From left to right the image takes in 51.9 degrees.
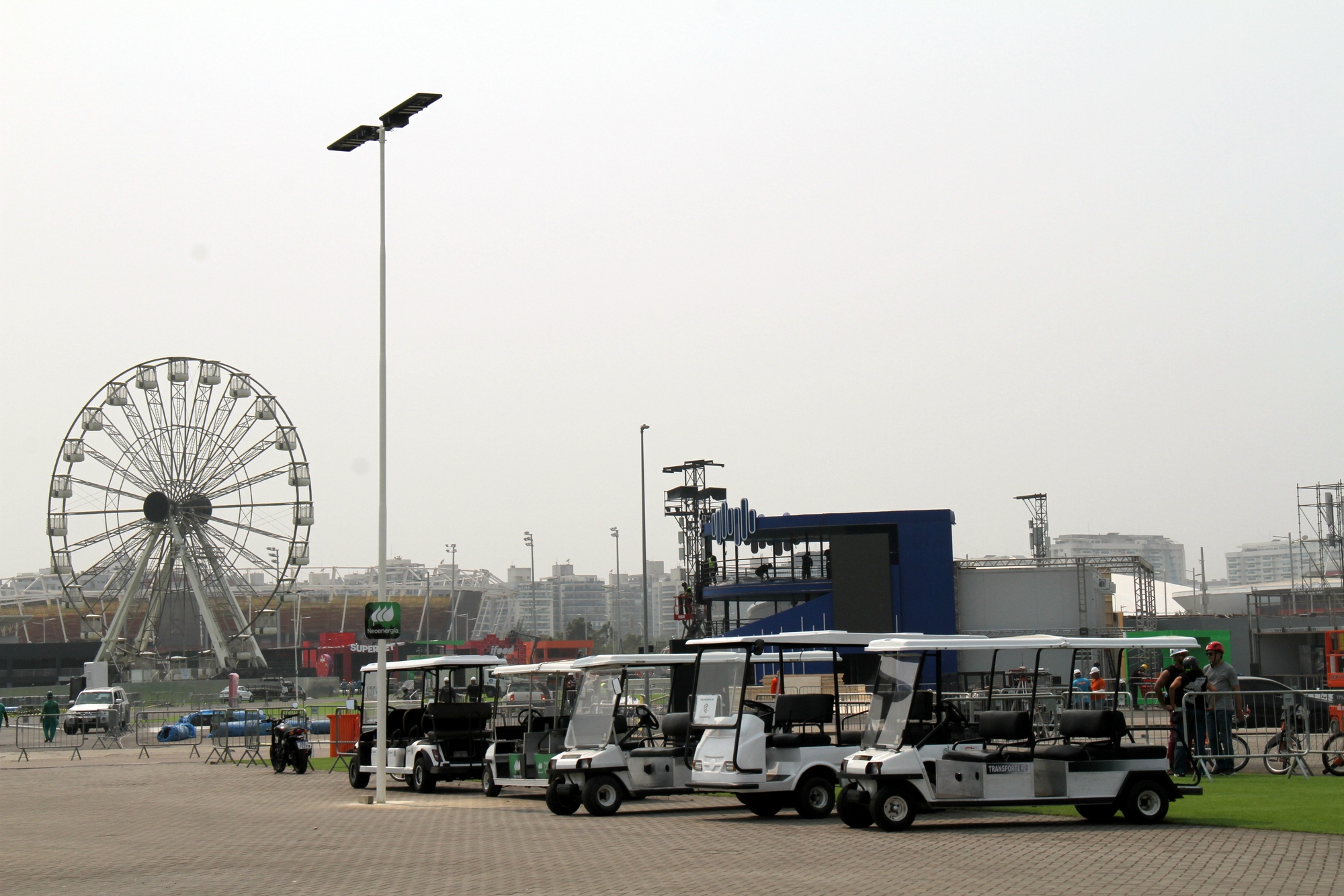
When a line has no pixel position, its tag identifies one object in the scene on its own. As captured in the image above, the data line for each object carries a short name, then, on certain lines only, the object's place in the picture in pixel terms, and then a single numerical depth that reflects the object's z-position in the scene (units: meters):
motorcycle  26.41
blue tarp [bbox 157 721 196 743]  41.72
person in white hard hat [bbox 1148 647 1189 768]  16.89
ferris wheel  61.47
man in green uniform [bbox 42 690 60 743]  40.72
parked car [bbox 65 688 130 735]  44.72
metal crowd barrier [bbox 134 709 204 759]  40.43
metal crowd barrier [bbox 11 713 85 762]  39.30
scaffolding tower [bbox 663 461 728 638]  57.78
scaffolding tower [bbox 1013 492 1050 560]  79.56
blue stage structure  48.84
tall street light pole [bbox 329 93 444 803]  19.42
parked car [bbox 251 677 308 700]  77.12
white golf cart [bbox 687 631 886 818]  15.30
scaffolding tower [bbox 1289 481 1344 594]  75.00
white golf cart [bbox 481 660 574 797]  18.72
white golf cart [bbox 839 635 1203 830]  13.65
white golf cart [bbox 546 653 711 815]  16.53
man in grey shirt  17.34
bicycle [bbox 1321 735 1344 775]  17.92
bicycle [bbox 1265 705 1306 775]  18.47
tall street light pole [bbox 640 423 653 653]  48.93
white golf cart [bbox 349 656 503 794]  21.03
